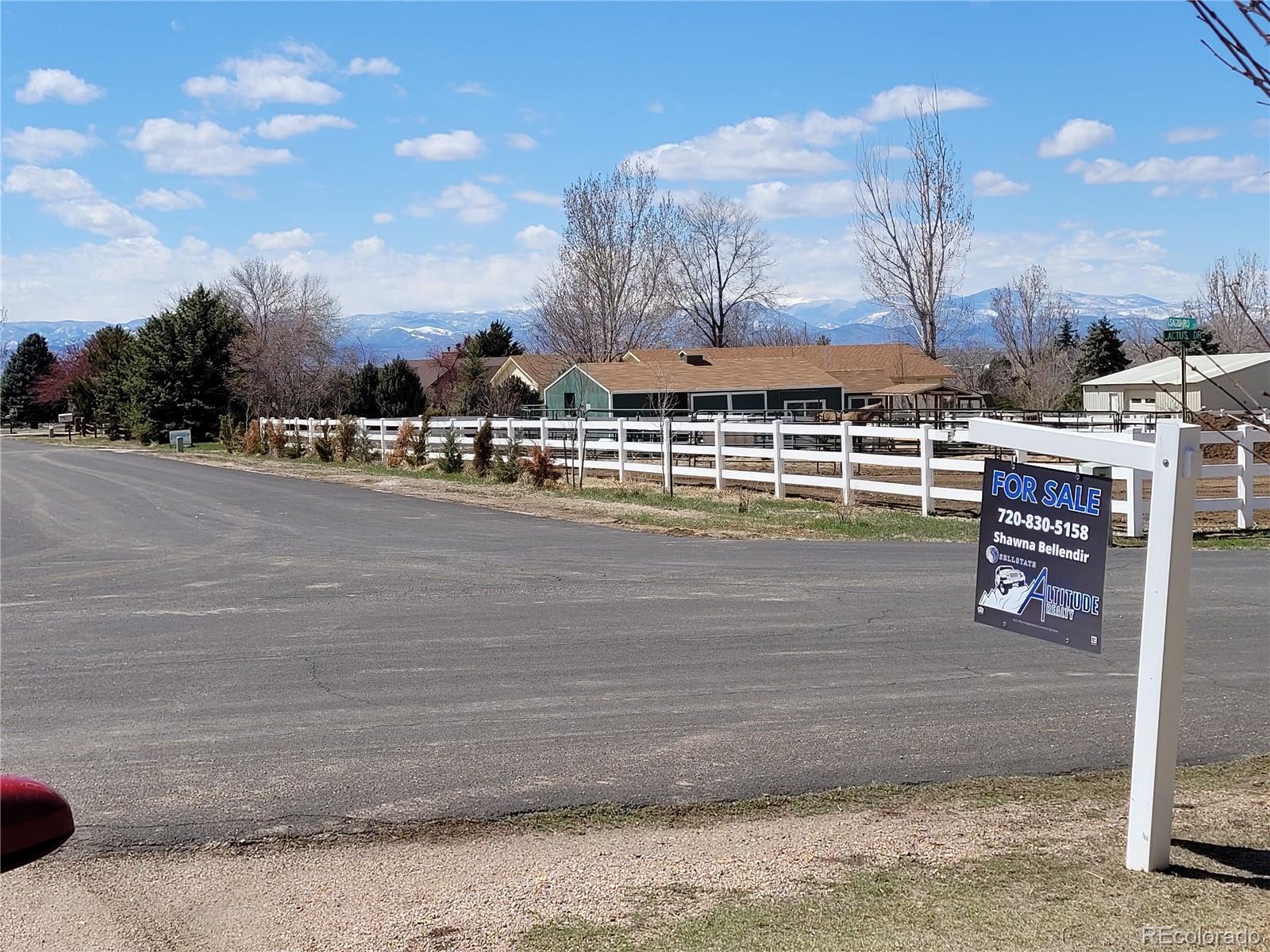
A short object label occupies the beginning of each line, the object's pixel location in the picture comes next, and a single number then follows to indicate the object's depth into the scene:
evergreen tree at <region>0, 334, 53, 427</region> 96.19
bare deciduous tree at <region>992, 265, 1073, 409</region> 83.25
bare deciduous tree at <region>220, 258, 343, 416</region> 62.66
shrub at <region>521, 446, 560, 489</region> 26.09
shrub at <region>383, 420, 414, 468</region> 34.28
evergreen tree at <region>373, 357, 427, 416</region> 65.56
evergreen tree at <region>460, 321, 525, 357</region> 91.75
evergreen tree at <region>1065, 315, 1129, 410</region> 69.75
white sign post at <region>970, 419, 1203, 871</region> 4.70
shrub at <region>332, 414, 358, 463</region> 37.56
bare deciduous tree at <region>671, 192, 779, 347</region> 84.19
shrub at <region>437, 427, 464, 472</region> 30.66
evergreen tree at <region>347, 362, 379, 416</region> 65.81
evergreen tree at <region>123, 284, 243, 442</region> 60.06
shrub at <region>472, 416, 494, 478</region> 29.06
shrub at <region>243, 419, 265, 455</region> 44.09
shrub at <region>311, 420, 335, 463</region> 38.44
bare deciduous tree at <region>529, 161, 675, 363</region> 69.12
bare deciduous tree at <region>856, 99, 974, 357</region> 62.72
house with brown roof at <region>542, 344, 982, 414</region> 54.69
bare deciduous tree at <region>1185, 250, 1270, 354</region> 64.87
